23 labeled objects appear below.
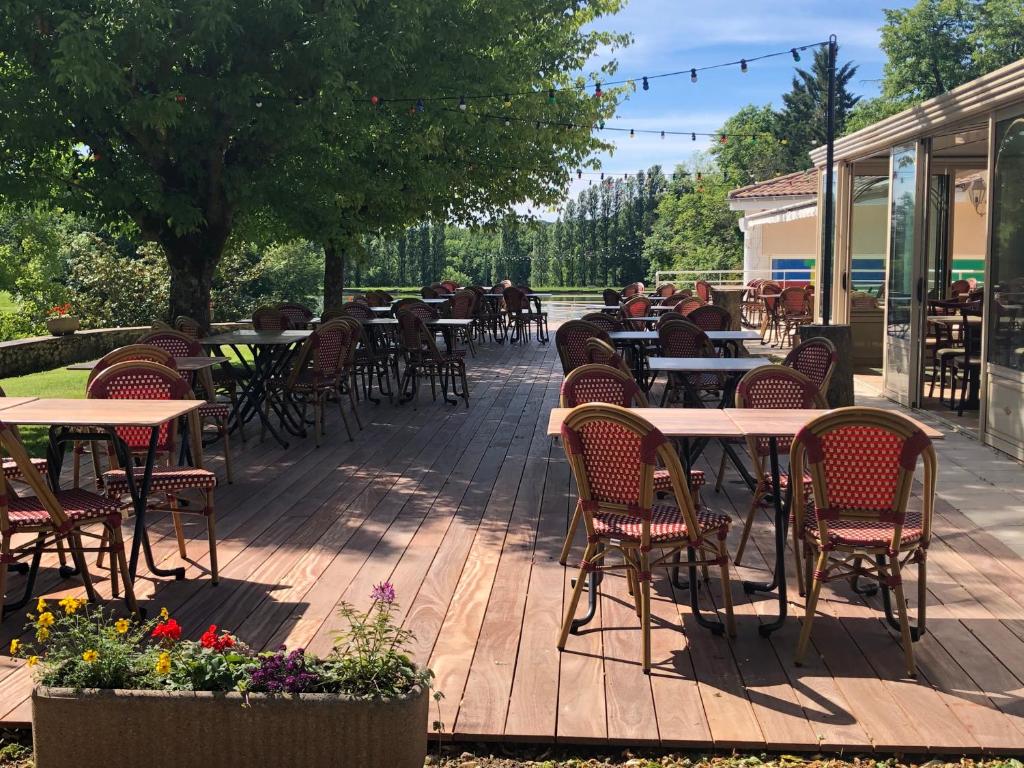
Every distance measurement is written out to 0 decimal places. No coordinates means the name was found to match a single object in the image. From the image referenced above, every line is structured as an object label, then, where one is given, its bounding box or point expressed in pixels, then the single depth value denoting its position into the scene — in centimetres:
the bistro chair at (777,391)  521
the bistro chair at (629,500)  379
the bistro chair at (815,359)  642
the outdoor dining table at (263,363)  848
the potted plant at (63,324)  1546
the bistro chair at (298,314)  1205
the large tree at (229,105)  907
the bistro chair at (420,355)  1038
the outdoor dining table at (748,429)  413
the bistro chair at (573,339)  844
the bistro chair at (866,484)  373
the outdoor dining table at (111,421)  439
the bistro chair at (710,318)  1044
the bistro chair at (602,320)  988
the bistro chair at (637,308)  1325
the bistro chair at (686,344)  862
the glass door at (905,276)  1007
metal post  1093
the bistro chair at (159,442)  480
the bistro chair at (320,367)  831
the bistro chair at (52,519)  406
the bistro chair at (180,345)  727
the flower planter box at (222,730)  283
